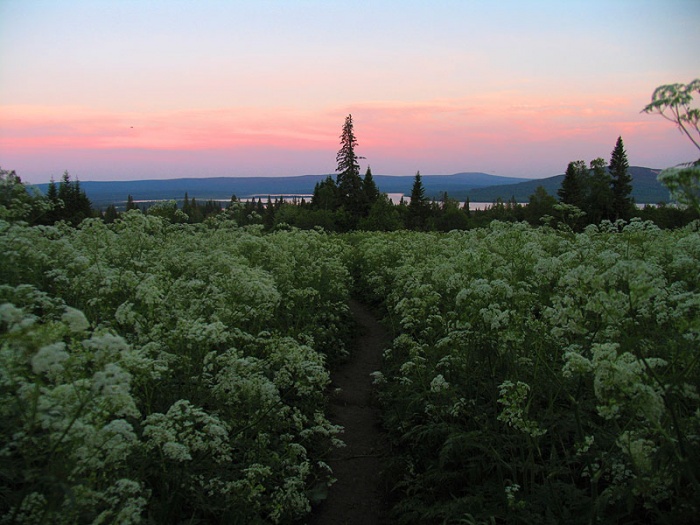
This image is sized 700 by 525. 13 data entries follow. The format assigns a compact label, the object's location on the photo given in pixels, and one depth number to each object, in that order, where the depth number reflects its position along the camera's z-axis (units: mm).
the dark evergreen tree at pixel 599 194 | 60753
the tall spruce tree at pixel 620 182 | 66125
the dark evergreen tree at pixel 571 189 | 61150
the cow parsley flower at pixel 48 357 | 2728
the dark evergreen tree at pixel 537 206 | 61312
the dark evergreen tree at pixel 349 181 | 72750
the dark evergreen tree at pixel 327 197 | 74875
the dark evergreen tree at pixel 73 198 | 53716
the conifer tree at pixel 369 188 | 75062
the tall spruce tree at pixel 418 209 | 76062
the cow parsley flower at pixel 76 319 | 3193
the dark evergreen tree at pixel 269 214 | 93325
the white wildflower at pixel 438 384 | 6016
